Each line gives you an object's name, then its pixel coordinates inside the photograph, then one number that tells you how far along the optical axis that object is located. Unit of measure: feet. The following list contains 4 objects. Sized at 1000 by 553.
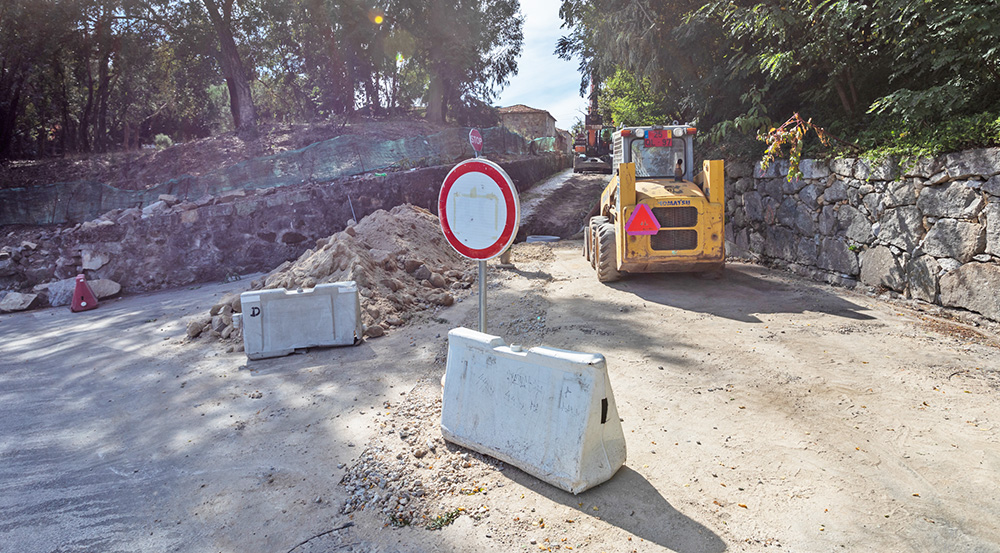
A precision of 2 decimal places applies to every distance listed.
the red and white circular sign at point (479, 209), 12.60
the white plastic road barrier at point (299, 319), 21.40
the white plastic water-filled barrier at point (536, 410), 10.52
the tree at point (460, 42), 75.87
